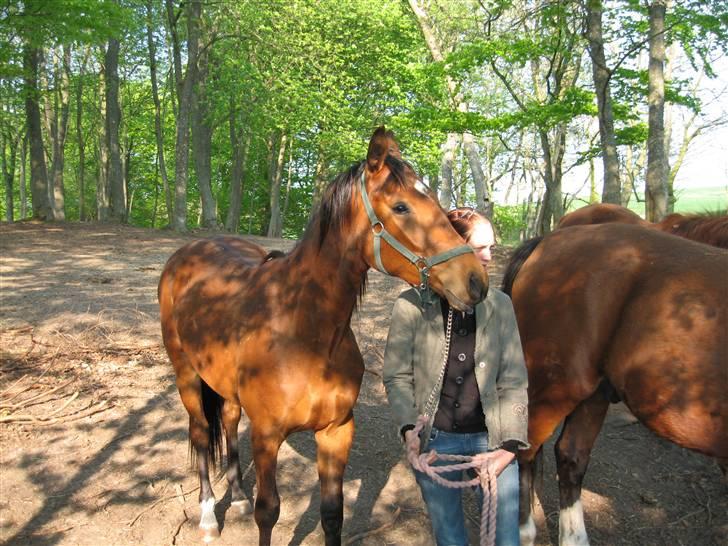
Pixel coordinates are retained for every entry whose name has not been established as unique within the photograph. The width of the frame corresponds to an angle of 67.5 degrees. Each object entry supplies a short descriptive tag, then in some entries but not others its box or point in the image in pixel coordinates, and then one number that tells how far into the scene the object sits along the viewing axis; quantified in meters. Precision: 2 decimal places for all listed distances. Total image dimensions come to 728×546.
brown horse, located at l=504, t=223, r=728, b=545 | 2.71
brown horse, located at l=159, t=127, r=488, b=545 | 2.24
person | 2.30
